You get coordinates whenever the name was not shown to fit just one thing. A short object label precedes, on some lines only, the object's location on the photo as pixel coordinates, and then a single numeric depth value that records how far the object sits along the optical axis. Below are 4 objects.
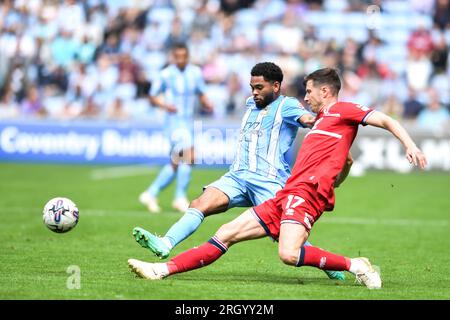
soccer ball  18.34
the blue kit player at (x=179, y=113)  30.06
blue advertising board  42.72
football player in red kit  16.06
